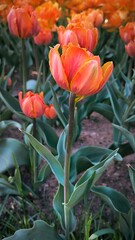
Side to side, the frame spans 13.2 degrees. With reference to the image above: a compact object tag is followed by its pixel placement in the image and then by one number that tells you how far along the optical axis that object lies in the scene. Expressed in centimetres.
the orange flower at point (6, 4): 132
